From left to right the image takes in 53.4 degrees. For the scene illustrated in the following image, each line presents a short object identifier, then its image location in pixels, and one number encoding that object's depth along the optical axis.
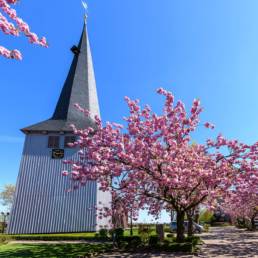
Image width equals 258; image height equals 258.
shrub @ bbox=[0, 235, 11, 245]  17.52
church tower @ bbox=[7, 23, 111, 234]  25.03
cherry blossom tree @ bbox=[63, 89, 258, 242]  12.05
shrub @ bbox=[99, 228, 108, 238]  21.61
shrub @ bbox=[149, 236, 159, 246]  15.97
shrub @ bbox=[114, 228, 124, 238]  18.45
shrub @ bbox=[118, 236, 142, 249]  15.86
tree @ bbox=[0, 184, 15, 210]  55.38
